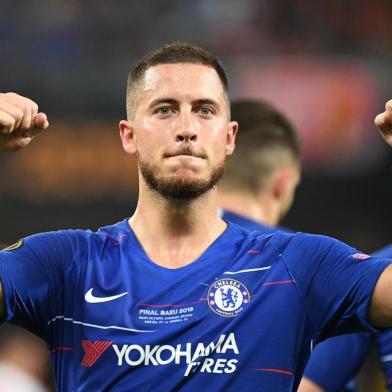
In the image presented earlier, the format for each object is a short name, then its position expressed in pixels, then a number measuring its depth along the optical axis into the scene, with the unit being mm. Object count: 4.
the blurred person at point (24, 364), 15166
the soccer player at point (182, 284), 6590
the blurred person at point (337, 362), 8891
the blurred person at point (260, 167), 10547
